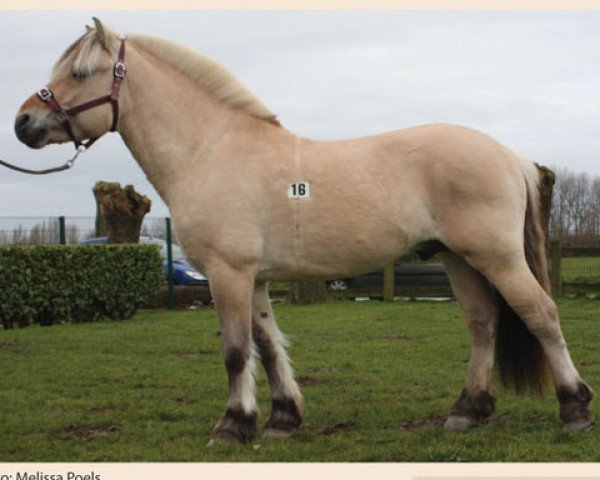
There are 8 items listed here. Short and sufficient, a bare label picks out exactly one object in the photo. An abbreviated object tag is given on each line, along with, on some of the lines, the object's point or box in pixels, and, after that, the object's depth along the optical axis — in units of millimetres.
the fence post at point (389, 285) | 17688
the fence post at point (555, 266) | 16828
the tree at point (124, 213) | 17172
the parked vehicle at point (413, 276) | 17948
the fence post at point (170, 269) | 17844
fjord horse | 5332
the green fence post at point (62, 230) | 15992
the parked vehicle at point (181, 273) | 19188
